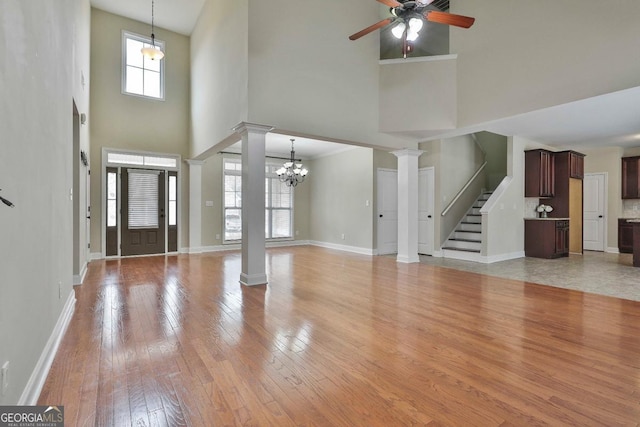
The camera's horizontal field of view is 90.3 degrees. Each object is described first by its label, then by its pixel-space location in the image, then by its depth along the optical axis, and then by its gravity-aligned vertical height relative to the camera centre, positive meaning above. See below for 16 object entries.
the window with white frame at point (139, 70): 7.38 +3.35
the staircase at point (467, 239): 7.04 -0.68
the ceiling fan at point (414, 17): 3.49 +2.20
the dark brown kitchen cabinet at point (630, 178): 7.61 +0.78
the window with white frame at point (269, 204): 8.82 +0.17
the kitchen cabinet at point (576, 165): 7.42 +1.07
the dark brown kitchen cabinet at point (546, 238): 7.02 -0.63
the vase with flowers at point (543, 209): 7.50 +0.02
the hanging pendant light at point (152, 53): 6.39 +3.20
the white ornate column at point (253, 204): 4.72 +0.09
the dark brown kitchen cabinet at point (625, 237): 7.69 -0.66
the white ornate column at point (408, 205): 6.75 +0.10
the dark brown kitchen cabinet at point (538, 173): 7.16 +0.83
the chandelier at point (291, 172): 8.61 +1.06
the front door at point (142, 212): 7.34 -0.05
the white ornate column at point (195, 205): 8.05 +0.12
